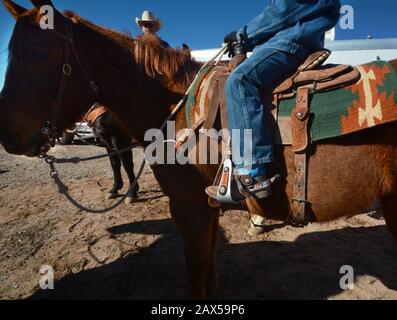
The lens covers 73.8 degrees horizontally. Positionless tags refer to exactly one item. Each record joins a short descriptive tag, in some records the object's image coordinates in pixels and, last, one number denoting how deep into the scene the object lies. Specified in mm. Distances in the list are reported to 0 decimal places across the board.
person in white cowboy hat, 4172
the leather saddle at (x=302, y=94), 1658
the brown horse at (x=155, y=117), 1653
